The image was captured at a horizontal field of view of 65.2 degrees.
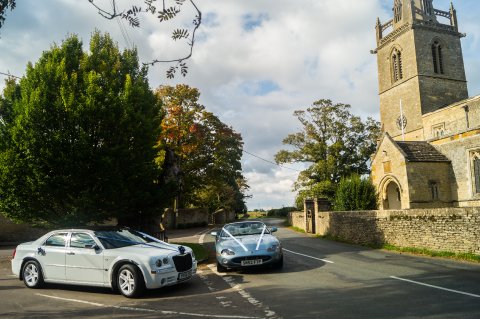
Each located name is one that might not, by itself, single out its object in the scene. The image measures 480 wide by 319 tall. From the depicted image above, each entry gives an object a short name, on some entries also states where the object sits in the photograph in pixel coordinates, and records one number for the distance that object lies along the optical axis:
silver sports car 10.40
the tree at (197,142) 34.50
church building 24.62
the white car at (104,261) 8.06
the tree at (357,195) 23.50
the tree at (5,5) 5.12
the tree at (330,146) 43.06
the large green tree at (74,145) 13.62
